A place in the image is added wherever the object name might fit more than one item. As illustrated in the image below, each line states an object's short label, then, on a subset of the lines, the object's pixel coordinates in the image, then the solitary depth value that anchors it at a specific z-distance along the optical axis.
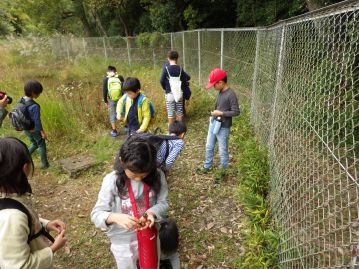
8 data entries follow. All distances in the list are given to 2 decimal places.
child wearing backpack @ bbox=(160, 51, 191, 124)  6.07
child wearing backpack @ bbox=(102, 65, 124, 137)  6.29
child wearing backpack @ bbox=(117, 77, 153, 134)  4.03
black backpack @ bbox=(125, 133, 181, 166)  2.98
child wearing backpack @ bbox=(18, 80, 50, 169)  4.43
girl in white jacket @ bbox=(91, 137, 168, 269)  2.00
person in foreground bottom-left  1.43
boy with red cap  3.98
